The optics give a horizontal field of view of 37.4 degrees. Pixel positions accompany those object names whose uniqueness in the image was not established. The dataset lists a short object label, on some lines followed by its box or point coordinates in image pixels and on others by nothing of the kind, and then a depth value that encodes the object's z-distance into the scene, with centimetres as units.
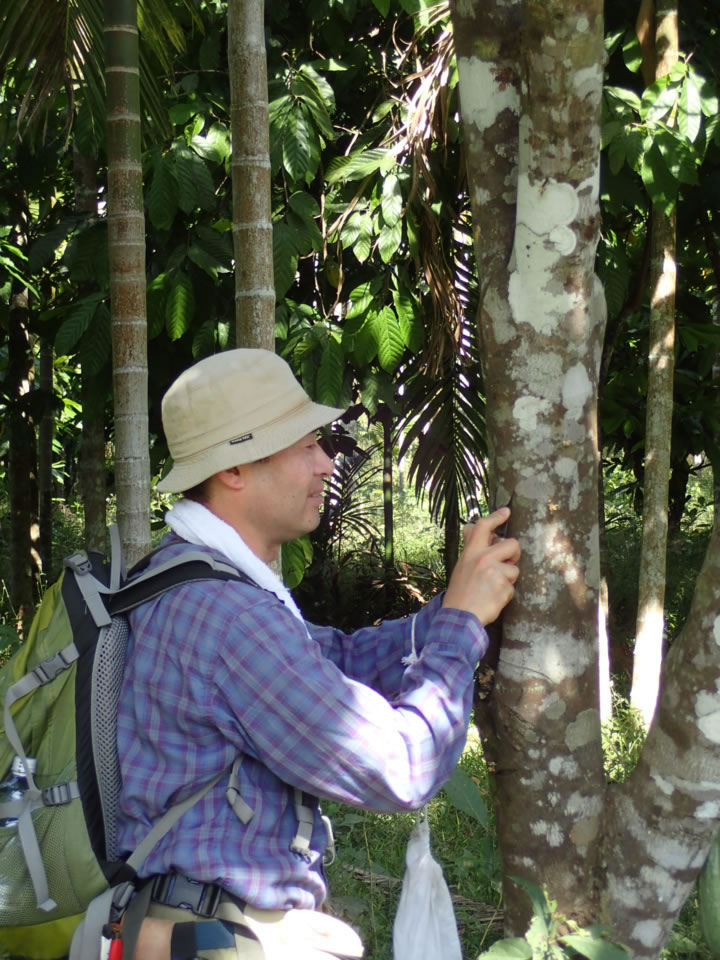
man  154
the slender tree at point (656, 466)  455
